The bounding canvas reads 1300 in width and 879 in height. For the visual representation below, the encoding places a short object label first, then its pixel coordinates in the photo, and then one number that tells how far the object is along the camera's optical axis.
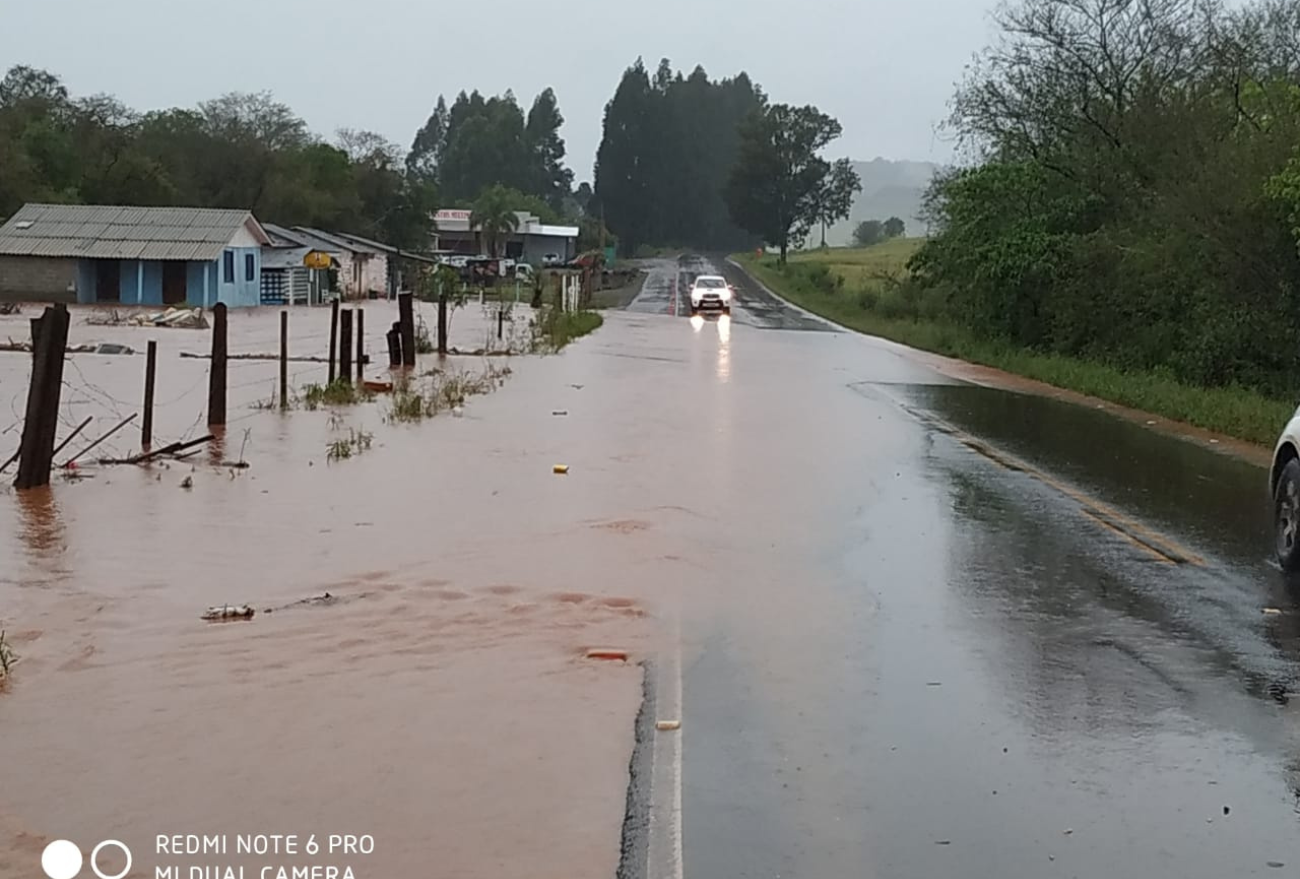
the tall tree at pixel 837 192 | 141.75
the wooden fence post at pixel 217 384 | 18.03
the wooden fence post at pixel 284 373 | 21.37
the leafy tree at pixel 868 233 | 173.00
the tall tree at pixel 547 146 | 174.12
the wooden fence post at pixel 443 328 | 33.61
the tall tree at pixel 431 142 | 191.50
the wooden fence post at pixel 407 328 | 29.90
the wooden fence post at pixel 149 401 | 16.08
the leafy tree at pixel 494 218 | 123.44
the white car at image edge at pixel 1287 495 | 10.70
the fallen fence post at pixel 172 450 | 15.16
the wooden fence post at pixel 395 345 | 30.67
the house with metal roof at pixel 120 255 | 61.62
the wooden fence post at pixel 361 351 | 26.65
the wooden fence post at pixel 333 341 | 24.58
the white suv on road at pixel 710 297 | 62.47
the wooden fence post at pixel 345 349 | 23.86
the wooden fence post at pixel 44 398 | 13.00
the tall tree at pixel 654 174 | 156.12
